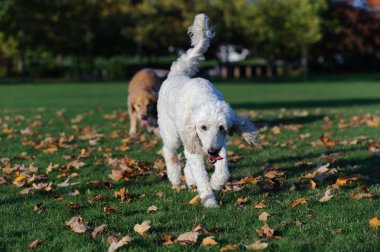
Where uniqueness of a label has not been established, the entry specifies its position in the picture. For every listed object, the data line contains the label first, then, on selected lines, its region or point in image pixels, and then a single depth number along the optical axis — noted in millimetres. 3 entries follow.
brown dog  10789
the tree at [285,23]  49031
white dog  5125
